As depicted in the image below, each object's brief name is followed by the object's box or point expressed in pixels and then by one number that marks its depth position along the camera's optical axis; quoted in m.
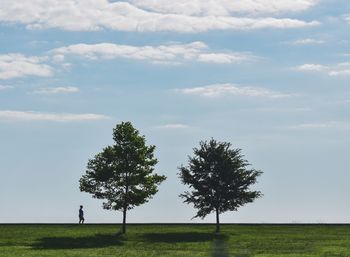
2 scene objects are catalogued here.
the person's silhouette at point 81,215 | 58.50
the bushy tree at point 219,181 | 55.34
